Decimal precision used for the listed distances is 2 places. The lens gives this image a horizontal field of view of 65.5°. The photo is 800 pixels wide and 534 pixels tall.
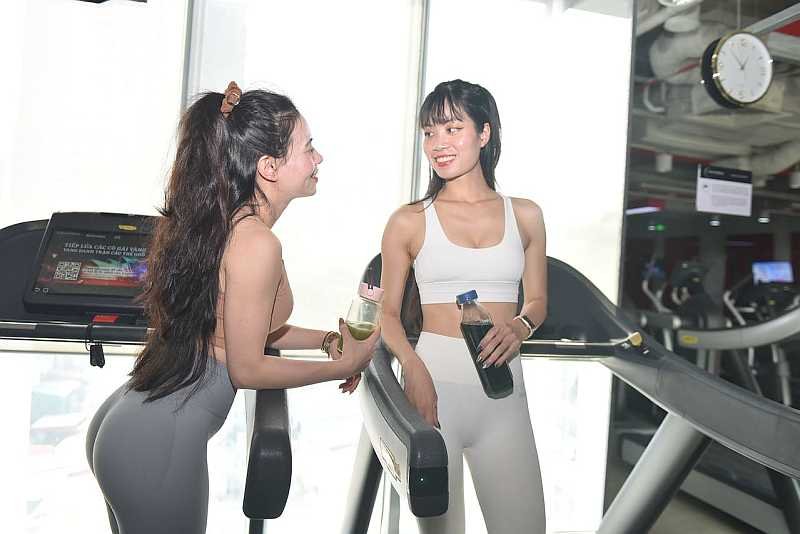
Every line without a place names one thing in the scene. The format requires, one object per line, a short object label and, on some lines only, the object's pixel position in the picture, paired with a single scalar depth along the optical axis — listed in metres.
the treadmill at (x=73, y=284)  1.71
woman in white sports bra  1.63
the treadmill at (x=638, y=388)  1.28
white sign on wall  2.96
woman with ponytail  1.22
